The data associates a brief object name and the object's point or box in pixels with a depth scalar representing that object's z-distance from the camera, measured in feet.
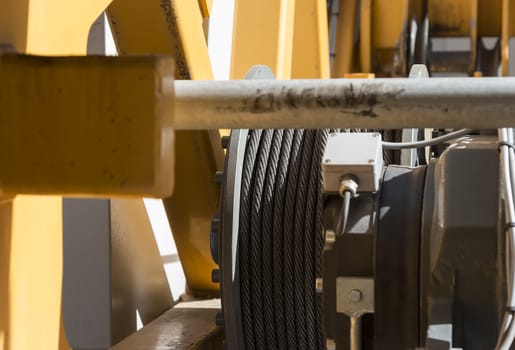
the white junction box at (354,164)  6.01
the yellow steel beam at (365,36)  17.94
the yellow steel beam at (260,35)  11.34
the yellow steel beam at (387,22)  18.13
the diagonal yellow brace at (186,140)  9.37
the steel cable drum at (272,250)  7.66
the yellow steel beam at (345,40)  17.83
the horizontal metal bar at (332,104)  4.51
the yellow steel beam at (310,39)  14.12
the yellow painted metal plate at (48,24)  5.46
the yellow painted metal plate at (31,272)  5.56
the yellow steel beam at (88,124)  4.43
